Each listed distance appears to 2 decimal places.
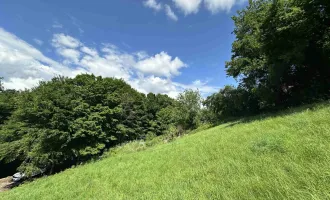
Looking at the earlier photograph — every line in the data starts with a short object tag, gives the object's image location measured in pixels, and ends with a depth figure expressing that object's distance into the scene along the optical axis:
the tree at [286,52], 9.12
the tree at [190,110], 24.20
